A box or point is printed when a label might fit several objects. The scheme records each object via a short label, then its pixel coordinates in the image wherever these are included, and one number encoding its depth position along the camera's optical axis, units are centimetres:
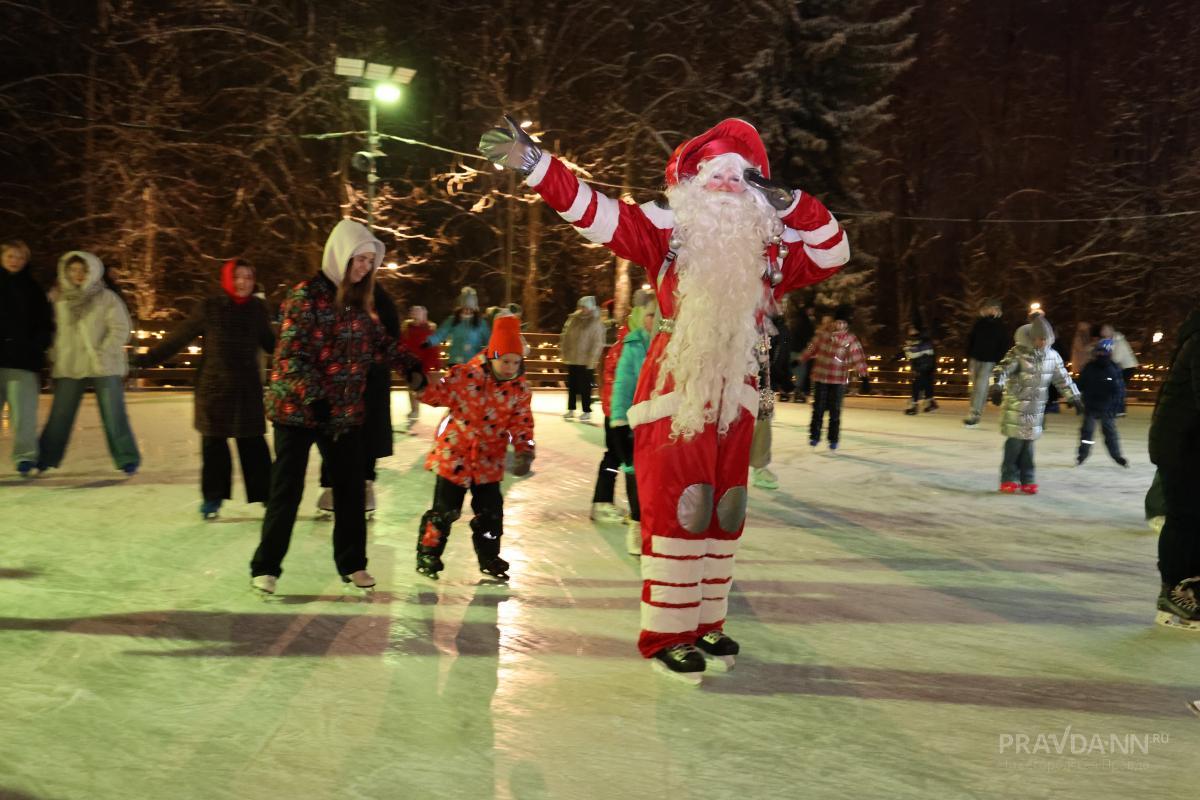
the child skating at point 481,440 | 573
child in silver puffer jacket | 930
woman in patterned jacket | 497
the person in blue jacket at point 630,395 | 680
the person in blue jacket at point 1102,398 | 1130
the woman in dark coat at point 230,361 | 691
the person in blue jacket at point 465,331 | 1290
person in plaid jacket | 1195
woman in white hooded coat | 841
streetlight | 1636
